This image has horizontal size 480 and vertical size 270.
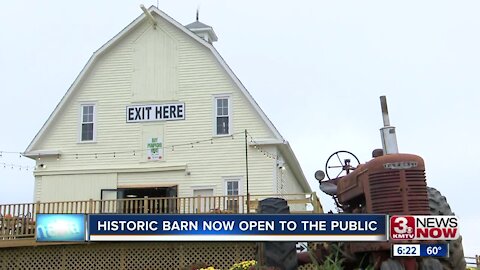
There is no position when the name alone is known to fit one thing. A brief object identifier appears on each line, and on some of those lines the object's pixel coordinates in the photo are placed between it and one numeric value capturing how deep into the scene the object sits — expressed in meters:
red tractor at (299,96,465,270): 9.23
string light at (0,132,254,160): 23.92
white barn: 23.64
